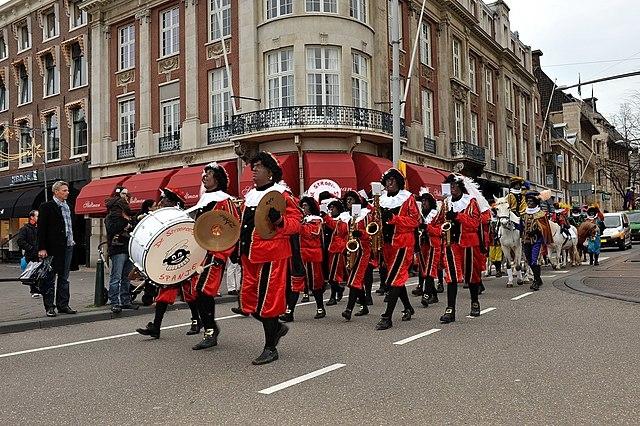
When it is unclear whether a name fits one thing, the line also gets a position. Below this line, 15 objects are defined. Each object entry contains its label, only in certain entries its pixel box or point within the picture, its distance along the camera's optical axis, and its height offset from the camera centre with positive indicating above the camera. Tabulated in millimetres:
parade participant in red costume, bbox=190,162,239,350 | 6820 -313
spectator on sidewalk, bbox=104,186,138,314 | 10172 -180
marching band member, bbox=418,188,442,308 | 10453 -351
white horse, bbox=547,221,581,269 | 17156 -751
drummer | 7307 -719
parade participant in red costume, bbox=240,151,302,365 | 6145 -321
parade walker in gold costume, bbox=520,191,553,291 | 12836 -168
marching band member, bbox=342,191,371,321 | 9117 -535
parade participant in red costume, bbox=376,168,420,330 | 8133 -52
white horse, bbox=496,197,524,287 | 13617 -318
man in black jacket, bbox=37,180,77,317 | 9562 -21
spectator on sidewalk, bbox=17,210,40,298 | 13567 -28
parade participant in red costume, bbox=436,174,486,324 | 8711 -247
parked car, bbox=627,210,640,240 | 37500 -146
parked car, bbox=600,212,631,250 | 30000 -490
